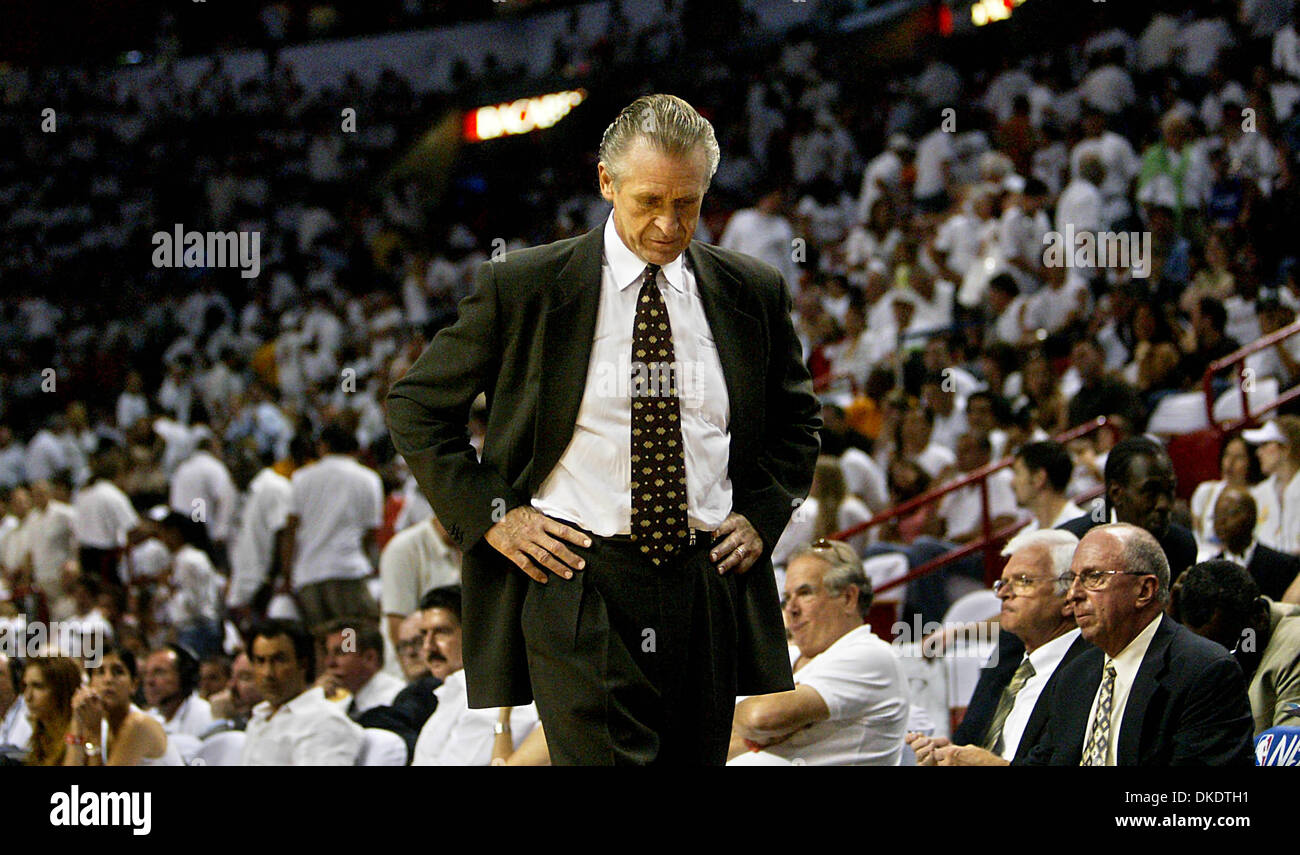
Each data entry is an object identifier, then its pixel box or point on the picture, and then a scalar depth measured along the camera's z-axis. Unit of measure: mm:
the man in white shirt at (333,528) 16344
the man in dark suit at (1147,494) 8977
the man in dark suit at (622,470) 5051
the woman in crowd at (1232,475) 12555
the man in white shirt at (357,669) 11648
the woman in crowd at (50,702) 10383
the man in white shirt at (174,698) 12273
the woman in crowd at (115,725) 9859
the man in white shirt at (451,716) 9812
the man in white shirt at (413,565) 13844
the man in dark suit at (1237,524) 10875
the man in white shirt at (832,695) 7937
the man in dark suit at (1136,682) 6242
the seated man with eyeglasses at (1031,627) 7891
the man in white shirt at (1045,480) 10352
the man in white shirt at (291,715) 10250
